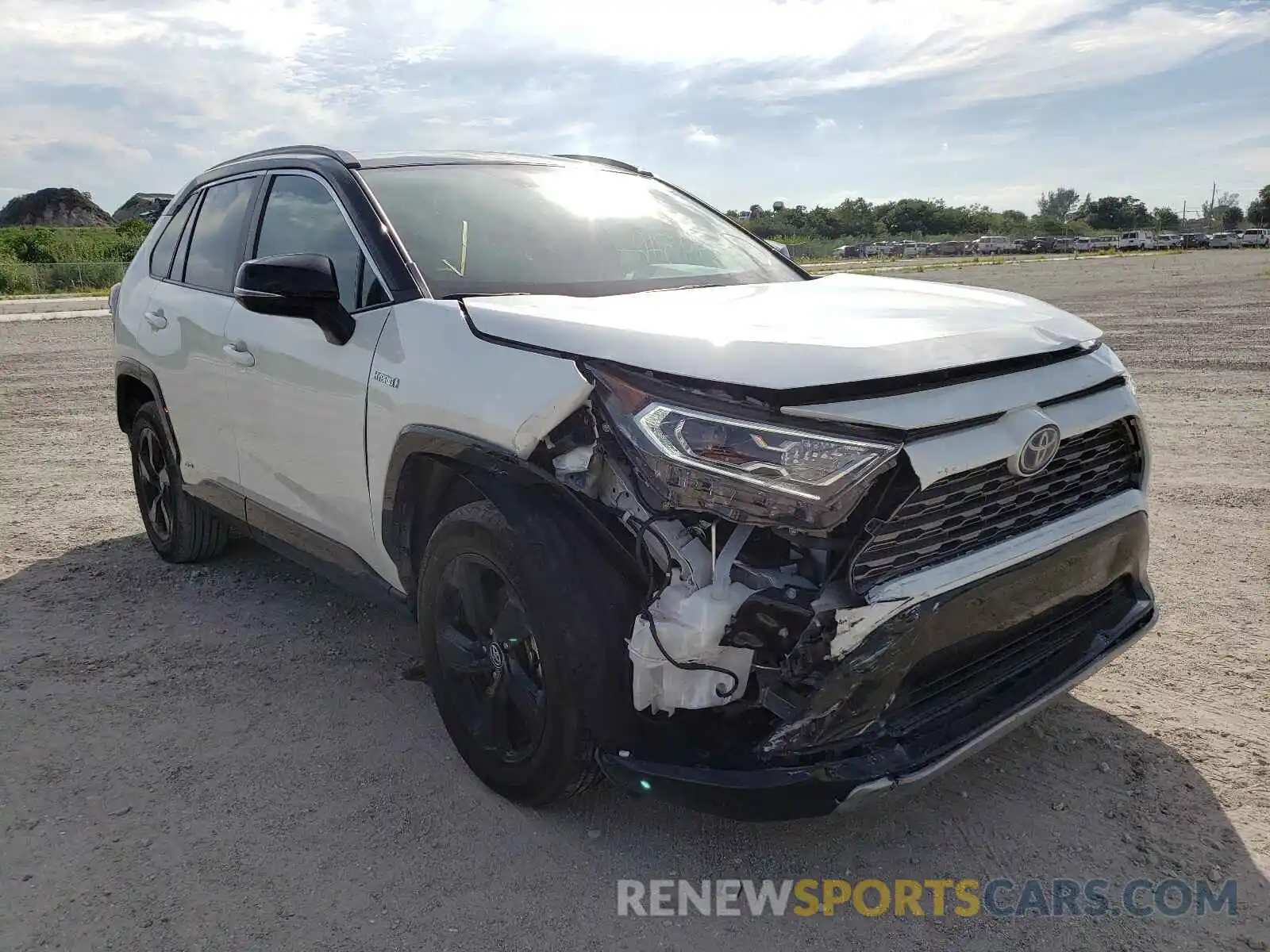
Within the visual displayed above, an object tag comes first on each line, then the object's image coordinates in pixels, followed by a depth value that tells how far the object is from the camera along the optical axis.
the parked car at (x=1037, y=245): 80.19
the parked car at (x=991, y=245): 77.96
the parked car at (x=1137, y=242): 74.50
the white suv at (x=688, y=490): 2.24
